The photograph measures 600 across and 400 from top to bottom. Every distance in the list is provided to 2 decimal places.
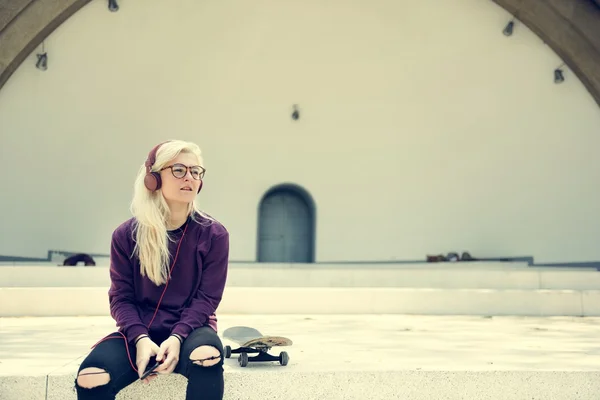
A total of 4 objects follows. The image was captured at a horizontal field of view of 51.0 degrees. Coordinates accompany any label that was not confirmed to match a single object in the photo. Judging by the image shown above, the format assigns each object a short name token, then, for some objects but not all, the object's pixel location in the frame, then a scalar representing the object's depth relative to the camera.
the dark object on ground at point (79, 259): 9.56
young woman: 2.65
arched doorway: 14.27
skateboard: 3.23
